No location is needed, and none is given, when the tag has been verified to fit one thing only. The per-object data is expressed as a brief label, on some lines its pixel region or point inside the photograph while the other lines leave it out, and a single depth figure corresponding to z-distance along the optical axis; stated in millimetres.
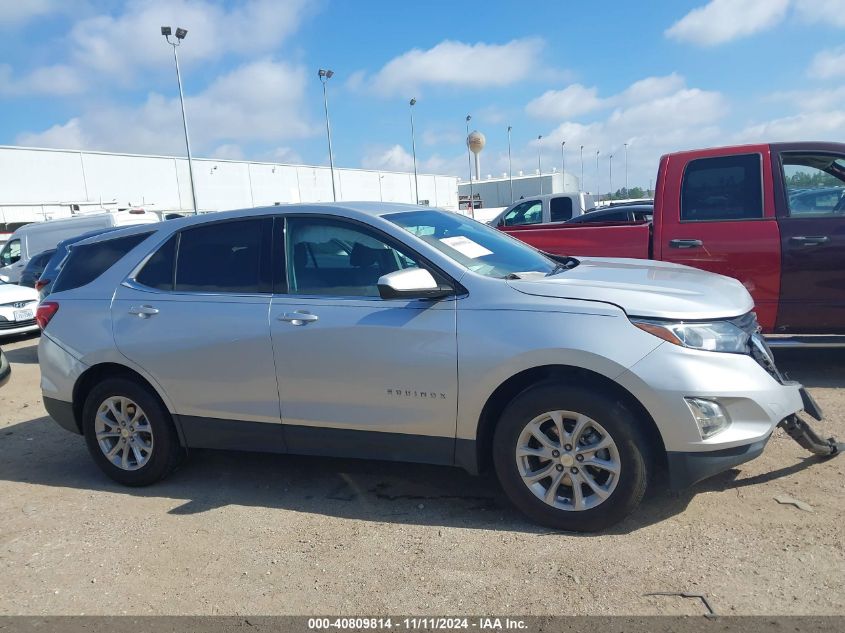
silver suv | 3244
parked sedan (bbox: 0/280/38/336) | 10789
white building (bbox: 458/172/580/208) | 75938
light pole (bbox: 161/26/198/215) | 24006
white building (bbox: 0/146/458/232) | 35625
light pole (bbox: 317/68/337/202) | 34250
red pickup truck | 5508
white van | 15383
